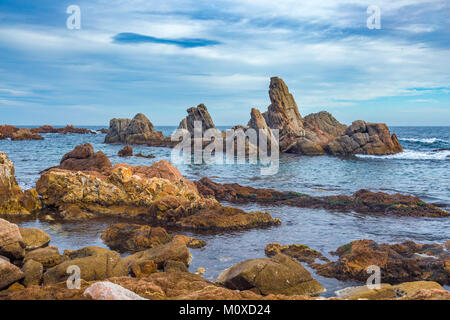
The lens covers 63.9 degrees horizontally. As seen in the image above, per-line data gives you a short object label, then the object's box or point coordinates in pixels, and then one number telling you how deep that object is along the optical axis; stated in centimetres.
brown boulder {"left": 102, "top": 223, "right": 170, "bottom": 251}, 1135
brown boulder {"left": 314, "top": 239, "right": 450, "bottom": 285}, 909
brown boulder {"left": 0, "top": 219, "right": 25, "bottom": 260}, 924
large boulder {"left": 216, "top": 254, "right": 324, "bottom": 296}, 789
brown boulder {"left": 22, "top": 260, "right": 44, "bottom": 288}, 805
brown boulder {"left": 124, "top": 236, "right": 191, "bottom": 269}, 932
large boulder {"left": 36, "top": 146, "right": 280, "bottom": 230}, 1448
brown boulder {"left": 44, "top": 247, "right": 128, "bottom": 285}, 811
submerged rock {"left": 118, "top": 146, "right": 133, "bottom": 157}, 4961
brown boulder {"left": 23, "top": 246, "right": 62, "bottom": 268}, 918
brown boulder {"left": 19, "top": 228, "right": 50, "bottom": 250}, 1070
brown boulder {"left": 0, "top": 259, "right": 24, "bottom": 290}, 748
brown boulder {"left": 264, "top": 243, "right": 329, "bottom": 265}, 1050
